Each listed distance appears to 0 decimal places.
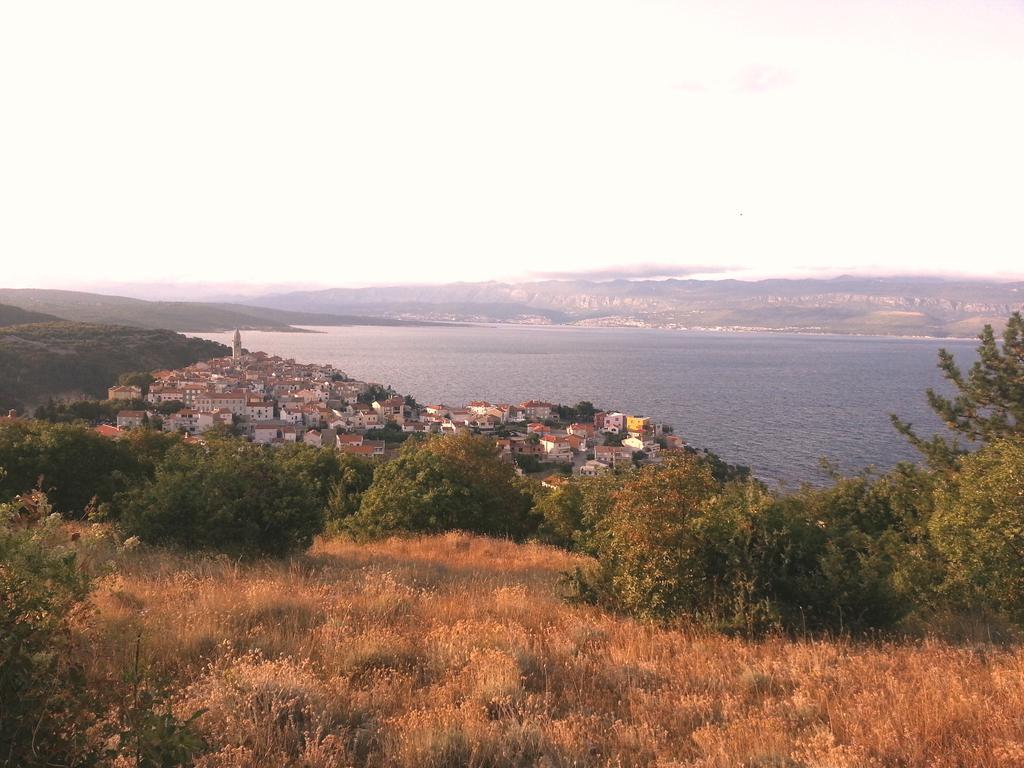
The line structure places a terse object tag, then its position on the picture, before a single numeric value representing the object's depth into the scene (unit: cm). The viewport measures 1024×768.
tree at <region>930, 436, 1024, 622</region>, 747
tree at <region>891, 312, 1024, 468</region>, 1884
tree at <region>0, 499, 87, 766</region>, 259
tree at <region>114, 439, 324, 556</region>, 965
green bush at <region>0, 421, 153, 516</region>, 1742
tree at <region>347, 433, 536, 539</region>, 1680
